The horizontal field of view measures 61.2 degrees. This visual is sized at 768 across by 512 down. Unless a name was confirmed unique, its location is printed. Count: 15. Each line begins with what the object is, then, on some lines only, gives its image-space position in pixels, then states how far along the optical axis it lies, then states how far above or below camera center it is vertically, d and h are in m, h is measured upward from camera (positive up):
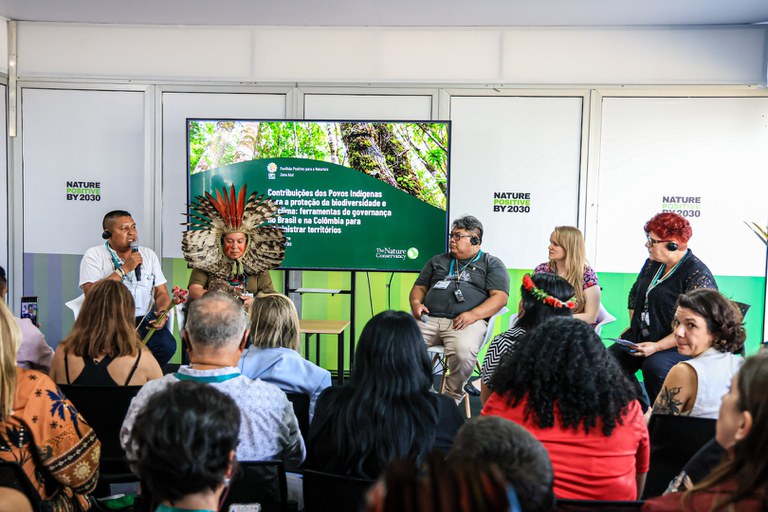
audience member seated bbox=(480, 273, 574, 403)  2.83 -0.32
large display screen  5.04 +0.35
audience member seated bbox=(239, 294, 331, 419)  2.62 -0.52
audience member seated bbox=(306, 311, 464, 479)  1.81 -0.52
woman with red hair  3.65 -0.33
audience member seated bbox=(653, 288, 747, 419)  2.30 -0.44
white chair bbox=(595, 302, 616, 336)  4.35 -0.56
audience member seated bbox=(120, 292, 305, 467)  1.95 -0.47
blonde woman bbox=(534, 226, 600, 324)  4.26 -0.23
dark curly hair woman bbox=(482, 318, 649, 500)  1.79 -0.50
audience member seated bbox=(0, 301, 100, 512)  1.68 -0.56
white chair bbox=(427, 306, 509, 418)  4.47 -0.84
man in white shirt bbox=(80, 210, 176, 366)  4.50 -0.32
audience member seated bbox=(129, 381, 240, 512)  1.25 -0.43
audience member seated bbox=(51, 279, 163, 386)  2.59 -0.51
